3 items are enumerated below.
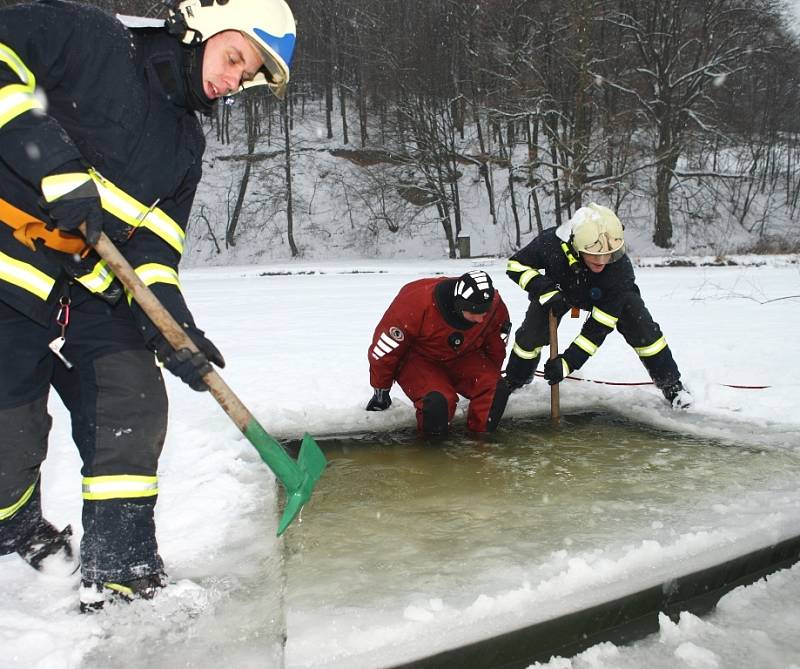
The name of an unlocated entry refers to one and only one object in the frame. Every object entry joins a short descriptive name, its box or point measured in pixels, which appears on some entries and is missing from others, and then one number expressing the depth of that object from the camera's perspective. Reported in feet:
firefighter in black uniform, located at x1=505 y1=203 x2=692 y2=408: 13.65
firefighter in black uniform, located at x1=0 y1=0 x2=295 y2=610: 5.98
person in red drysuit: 12.75
